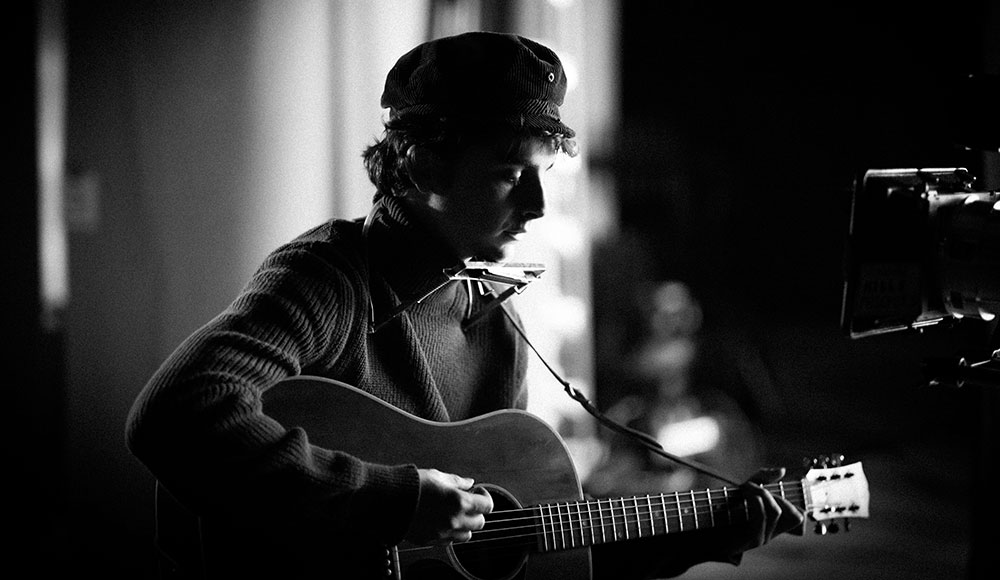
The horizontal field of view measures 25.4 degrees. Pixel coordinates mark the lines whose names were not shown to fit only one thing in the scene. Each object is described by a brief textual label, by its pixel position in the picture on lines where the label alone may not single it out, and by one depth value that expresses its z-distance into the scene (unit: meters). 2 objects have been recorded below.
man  2.91
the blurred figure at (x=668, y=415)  5.66
